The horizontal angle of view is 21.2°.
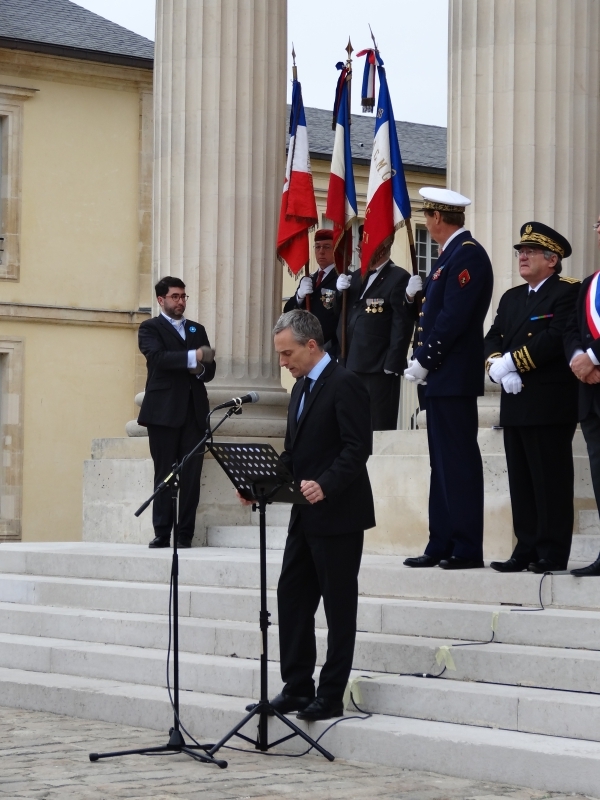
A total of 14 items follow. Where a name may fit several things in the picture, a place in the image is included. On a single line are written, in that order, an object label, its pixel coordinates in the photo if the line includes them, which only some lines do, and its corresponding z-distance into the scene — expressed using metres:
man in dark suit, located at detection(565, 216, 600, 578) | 7.87
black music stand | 7.10
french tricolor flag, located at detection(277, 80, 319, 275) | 12.43
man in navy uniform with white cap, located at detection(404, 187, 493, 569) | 8.62
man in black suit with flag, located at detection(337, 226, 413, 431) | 11.05
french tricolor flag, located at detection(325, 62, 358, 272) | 12.45
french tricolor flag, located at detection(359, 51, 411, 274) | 11.46
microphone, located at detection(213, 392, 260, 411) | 6.95
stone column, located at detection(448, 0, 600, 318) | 10.59
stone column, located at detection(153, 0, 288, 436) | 12.61
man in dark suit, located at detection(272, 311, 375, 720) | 7.28
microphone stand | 7.04
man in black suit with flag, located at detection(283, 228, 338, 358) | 11.92
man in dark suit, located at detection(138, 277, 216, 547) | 11.52
